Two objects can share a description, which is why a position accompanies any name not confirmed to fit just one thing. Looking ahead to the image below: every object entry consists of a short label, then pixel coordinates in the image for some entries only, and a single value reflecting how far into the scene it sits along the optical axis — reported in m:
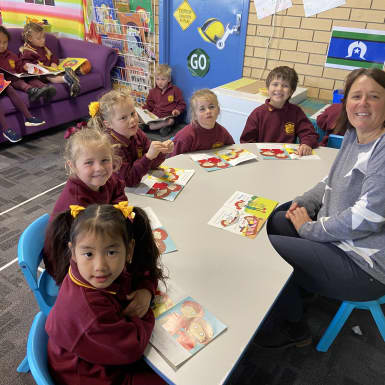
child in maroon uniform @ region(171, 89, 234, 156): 1.99
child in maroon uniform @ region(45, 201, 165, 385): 0.83
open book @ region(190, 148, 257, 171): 1.80
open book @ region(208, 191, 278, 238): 1.30
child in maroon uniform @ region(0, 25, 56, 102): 3.54
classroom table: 0.83
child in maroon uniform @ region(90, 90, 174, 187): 1.63
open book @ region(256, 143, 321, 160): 1.94
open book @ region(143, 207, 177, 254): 1.17
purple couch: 3.55
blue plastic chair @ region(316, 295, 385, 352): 1.34
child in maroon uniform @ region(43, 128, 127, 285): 1.32
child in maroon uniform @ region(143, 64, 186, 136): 3.92
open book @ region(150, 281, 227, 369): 0.84
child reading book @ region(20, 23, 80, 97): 3.86
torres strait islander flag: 2.83
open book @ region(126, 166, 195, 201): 1.52
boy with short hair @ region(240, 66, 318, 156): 2.21
